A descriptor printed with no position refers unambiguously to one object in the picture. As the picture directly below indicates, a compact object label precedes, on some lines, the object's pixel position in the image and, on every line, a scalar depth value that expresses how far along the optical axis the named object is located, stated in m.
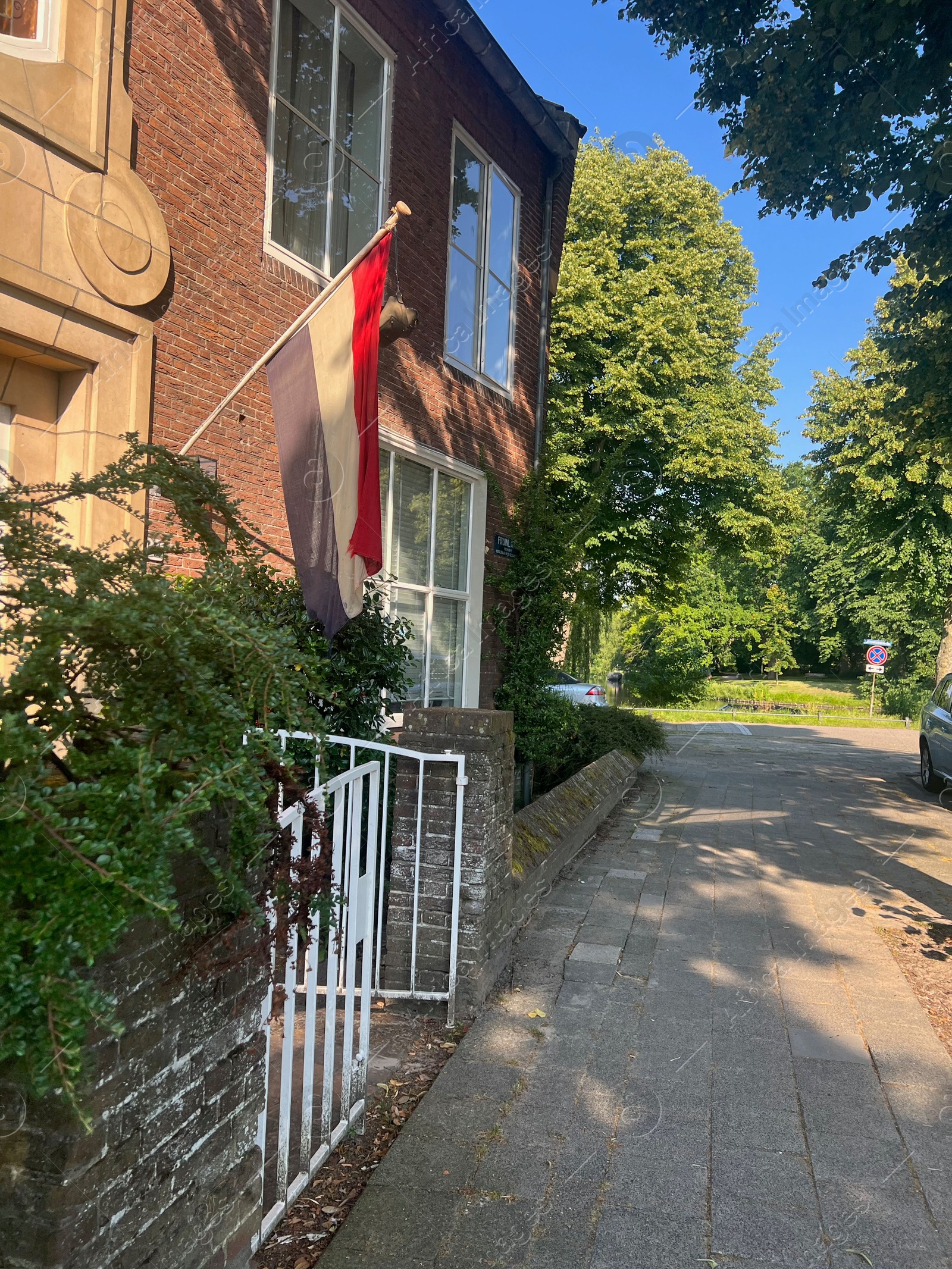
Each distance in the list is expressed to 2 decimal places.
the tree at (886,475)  15.20
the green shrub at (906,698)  36.53
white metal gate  2.71
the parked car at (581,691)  19.16
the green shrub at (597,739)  11.41
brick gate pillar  4.27
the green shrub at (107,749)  1.38
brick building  4.72
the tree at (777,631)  52.81
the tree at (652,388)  19.75
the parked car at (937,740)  11.95
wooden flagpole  5.05
